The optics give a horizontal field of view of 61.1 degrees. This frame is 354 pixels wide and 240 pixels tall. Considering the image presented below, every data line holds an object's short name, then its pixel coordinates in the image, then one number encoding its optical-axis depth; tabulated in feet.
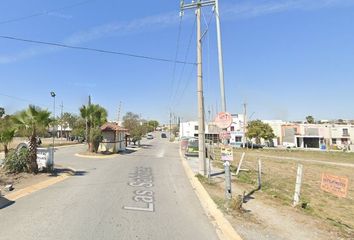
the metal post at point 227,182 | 28.66
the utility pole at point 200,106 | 49.09
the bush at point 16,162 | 42.68
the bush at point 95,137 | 91.15
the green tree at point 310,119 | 379.14
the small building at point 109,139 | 99.45
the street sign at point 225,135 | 33.17
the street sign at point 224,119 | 31.94
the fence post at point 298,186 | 30.25
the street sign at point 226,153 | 30.01
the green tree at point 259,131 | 218.38
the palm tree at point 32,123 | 43.45
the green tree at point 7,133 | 45.34
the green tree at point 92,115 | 97.60
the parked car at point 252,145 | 215.22
